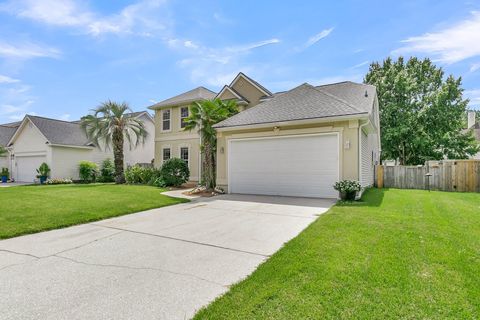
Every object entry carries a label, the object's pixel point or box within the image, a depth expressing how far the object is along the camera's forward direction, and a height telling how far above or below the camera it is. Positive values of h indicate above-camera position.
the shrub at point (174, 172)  14.80 -0.61
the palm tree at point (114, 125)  17.17 +2.45
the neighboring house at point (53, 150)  19.44 +1.01
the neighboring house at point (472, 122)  30.55 +4.16
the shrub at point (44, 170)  18.73 -0.51
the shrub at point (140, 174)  16.36 -0.79
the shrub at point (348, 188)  8.86 -0.97
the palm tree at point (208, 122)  12.52 +1.88
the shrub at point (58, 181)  18.37 -1.31
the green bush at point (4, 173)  21.57 -0.79
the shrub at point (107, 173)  20.06 -0.87
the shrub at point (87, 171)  19.61 -0.66
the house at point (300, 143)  9.69 +0.67
